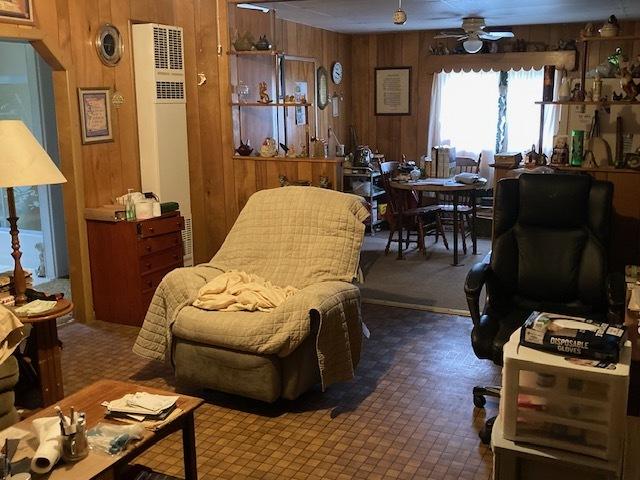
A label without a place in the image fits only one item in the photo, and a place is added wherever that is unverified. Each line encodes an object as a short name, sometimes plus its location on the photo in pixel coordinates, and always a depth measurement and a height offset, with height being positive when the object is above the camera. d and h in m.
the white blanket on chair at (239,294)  3.41 -0.89
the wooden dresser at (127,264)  4.57 -0.97
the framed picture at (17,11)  3.97 +0.62
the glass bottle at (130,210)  4.57 -0.60
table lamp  3.12 -0.20
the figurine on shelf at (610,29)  4.00 +0.47
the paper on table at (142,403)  2.48 -1.03
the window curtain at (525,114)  7.59 -0.02
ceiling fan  6.54 +0.76
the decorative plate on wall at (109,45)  4.64 +0.49
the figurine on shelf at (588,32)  4.01 +0.46
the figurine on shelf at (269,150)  5.21 -0.25
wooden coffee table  2.16 -1.07
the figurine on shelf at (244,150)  5.27 -0.26
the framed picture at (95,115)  4.57 +0.02
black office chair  3.36 -0.68
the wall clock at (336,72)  8.06 +0.49
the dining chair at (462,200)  7.15 -0.98
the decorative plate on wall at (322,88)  7.67 +0.30
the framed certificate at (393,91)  8.33 +0.28
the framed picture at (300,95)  7.04 +0.21
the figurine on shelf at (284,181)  5.11 -0.48
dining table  6.34 -0.68
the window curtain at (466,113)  7.91 +0.00
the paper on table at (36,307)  3.24 -0.89
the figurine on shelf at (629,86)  3.90 +0.14
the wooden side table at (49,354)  3.30 -1.12
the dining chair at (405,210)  6.62 -0.92
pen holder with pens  2.18 -1.01
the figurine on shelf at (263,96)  5.29 +0.15
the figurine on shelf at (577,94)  4.07 +0.11
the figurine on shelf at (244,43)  5.10 +0.53
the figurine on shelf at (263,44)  5.06 +0.52
